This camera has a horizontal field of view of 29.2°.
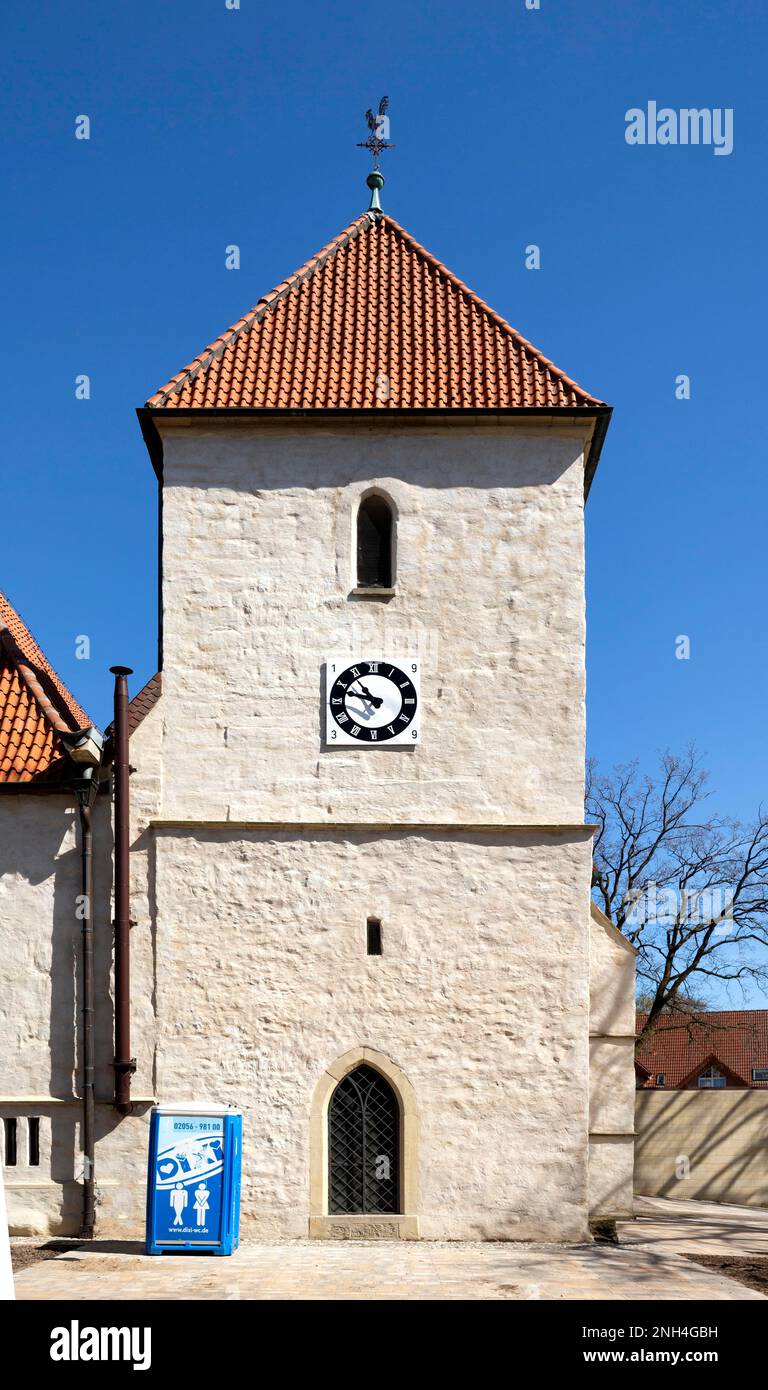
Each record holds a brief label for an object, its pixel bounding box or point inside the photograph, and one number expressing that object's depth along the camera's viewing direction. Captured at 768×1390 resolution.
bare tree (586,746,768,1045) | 36.84
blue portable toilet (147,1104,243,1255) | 13.95
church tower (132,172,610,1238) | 16.11
